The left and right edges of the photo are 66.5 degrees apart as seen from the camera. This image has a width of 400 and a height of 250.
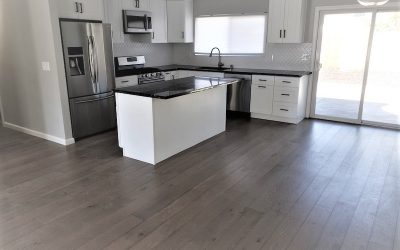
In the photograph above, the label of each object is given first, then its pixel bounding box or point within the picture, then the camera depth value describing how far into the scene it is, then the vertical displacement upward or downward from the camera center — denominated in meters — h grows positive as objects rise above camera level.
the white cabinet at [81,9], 4.30 +0.66
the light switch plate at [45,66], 4.38 -0.15
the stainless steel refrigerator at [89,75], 4.42 -0.29
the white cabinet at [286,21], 5.47 +0.61
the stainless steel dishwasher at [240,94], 6.00 -0.76
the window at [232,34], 6.31 +0.44
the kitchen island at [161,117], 3.74 -0.80
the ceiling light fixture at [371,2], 2.86 +0.49
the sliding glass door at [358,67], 5.23 -0.22
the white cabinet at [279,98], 5.55 -0.79
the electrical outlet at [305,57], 5.87 -0.04
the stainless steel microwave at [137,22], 5.69 +0.63
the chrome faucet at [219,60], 6.68 -0.11
